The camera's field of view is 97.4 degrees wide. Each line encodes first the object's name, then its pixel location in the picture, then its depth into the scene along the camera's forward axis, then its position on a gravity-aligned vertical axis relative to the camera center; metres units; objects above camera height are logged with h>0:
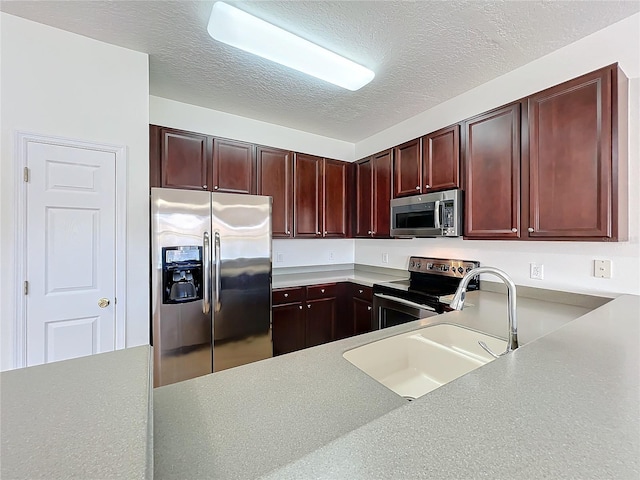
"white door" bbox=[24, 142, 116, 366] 1.68 -0.07
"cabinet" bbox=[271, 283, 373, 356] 2.72 -0.76
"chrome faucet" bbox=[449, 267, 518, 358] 1.08 -0.23
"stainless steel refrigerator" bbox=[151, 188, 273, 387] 2.03 -0.32
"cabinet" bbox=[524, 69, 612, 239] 1.52 +0.47
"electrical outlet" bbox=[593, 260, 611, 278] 1.72 -0.18
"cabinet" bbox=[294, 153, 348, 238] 3.17 +0.51
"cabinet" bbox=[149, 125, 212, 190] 2.42 +0.74
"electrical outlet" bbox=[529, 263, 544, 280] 2.03 -0.23
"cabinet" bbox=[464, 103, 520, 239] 1.93 +0.48
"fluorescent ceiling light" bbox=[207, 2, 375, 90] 1.59 +1.22
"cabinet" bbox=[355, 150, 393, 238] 3.03 +0.51
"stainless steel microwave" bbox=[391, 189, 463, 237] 2.27 +0.22
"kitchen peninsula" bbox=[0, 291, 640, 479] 0.39 -0.33
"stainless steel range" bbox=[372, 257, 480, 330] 2.19 -0.44
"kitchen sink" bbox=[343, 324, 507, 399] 1.22 -0.53
